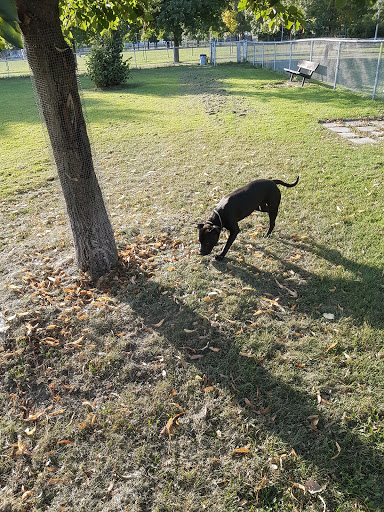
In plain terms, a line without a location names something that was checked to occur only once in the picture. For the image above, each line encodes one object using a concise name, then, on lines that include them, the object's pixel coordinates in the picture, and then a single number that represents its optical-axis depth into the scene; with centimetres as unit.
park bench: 1424
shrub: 1557
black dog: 371
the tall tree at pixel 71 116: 281
